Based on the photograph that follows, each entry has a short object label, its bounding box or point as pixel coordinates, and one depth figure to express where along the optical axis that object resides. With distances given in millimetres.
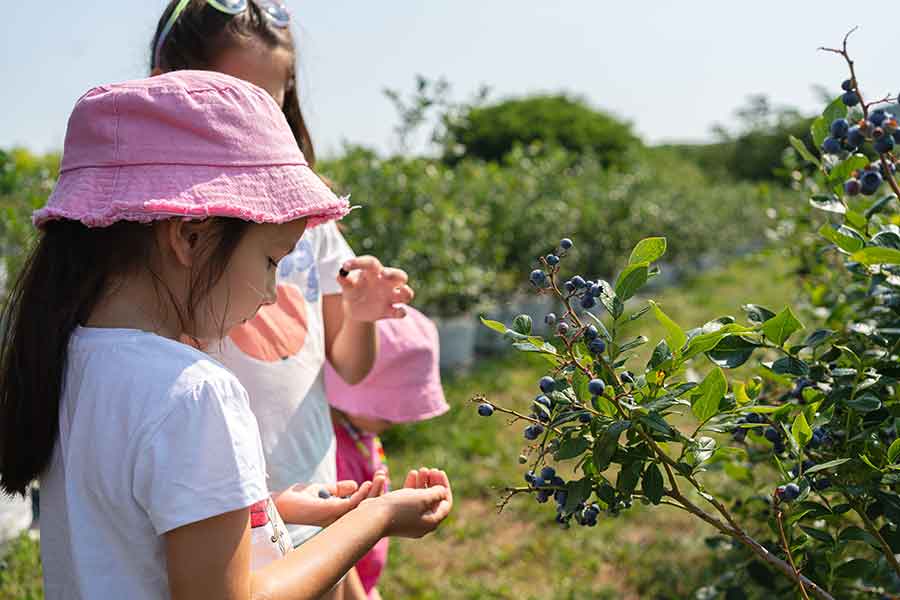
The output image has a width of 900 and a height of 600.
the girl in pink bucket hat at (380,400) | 1956
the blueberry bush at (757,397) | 1023
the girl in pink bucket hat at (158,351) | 941
